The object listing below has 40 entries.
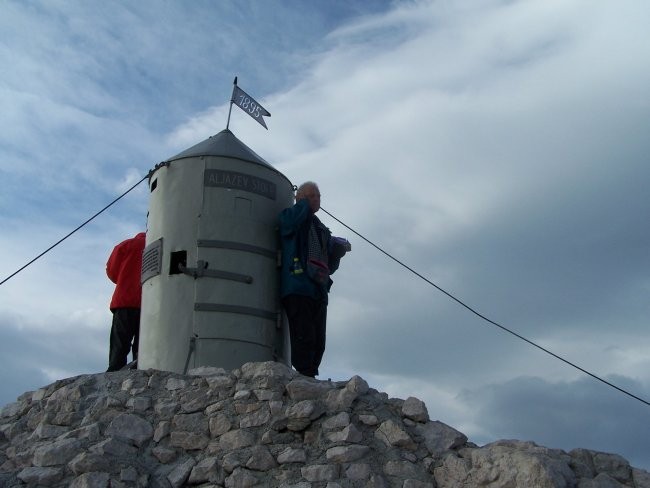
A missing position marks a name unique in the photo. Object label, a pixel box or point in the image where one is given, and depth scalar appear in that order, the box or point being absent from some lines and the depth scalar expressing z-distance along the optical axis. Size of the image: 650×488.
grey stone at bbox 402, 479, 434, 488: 5.77
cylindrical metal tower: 7.82
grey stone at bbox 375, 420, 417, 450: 6.15
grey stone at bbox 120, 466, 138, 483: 5.89
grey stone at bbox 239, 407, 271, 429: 6.40
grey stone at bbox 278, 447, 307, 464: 6.04
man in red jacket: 8.83
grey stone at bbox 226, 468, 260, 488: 5.87
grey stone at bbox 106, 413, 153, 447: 6.42
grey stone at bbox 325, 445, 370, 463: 6.00
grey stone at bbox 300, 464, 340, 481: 5.86
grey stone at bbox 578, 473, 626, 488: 5.71
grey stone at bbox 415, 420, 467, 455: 6.12
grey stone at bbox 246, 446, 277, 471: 6.02
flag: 9.63
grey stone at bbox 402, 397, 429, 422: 6.42
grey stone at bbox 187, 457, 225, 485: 5.98
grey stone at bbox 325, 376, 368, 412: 6.46
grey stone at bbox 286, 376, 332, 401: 6.59
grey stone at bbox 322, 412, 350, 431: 6.29
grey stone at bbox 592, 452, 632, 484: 5.97
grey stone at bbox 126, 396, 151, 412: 6.74
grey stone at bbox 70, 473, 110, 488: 5.75
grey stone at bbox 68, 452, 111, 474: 5.93
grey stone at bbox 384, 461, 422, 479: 5.91
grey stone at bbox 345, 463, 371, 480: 5.86
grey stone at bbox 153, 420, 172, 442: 6.45
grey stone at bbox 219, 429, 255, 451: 6.24
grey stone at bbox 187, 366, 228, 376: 7.14
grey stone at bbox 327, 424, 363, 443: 6.14
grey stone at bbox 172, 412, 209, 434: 6.47
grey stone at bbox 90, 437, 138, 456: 6.15
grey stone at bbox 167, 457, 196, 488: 5.99
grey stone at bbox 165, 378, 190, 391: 6.99
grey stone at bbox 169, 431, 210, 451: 6.35
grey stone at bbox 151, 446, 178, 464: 6.24
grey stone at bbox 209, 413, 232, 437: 6.41
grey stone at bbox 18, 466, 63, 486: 5.91
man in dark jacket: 8.02
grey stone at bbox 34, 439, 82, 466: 6.13
